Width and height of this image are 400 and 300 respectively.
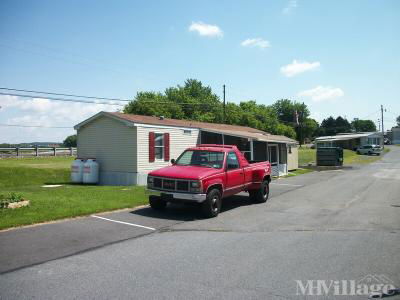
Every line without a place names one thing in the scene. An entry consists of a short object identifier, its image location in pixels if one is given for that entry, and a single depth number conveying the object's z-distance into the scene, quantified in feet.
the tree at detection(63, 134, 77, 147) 388.04
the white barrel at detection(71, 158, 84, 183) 60.18
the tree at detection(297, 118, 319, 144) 351.15
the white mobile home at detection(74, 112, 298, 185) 57.36
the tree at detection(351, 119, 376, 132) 501.15
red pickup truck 31.60
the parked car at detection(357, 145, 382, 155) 189.30
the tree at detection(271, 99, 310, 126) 388.98
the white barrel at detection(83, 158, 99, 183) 59.52
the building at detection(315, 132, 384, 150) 235.58
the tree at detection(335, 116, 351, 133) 388.78
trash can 115.24
